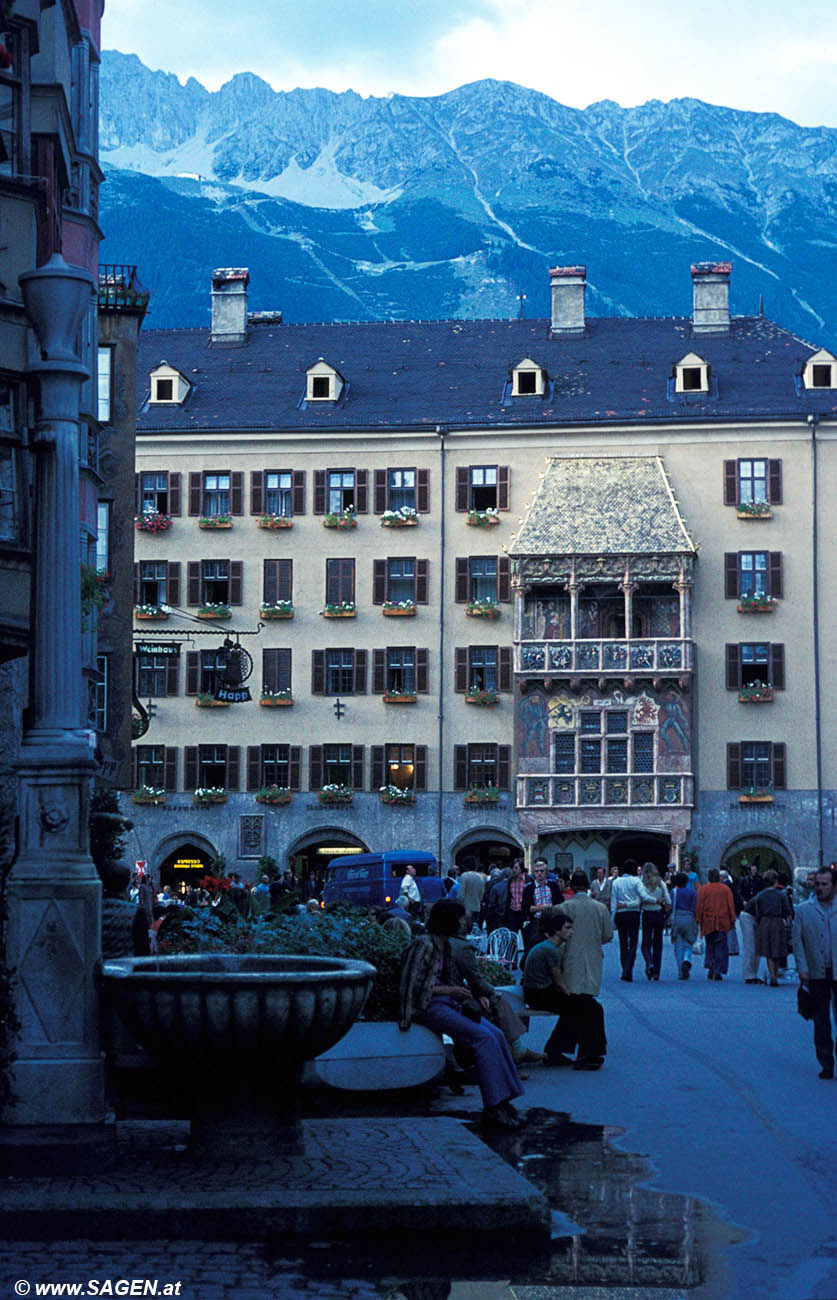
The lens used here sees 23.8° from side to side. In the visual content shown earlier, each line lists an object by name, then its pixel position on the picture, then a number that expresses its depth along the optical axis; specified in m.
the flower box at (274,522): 59.38
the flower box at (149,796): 58.72
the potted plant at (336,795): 57.91
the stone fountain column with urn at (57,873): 10.02
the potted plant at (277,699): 58.50
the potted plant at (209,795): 58.41
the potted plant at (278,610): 58.88
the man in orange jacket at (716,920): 28.95
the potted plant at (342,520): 59.00
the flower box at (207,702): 58.66
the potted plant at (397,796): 57.44
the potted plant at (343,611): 58.62
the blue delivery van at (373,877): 47.81
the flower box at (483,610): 58.03
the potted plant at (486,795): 57.12
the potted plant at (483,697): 57.66
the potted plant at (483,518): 58.56
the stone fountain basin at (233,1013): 9.77
